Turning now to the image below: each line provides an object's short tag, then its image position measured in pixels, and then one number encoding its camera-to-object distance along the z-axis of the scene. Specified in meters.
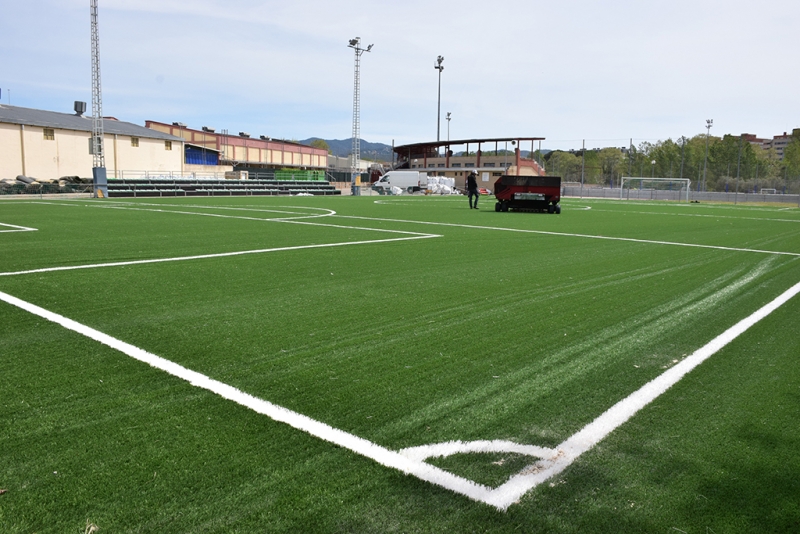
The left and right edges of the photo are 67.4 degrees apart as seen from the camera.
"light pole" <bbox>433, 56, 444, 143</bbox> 82.19
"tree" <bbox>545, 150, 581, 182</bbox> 74.43
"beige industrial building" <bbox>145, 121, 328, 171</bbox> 74.56
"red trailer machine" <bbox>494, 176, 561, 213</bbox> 21.12
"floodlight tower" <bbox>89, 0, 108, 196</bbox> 31.88
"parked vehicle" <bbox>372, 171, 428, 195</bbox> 63.93
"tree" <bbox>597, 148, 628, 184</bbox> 66.76
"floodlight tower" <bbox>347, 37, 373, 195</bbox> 55.00
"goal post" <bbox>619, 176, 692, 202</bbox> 51.03
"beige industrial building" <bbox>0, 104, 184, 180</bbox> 43.94
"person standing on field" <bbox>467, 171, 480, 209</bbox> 23.92
